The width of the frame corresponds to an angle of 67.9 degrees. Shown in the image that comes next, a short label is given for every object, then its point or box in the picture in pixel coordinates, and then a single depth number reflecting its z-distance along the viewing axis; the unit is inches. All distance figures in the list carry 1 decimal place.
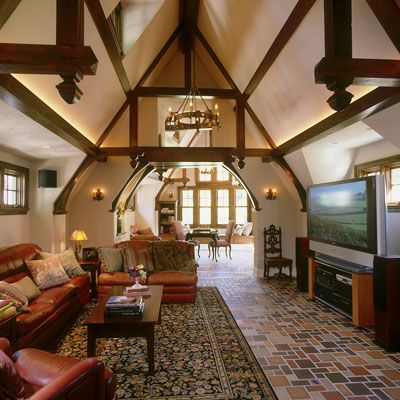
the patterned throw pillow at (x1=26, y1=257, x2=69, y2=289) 155.1
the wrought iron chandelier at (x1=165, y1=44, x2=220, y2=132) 154.7
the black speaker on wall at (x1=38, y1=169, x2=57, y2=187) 211.0
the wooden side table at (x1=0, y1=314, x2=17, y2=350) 99.6
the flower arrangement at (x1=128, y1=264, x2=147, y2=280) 146.8
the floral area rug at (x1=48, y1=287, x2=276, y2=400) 97.9
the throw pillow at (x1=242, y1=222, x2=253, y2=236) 479.5
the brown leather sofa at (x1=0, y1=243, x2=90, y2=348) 113.2
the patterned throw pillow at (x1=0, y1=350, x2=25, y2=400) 54.6
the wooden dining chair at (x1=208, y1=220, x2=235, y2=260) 349.7
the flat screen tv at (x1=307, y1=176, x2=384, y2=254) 141.9
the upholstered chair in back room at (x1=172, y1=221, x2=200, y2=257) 379.6
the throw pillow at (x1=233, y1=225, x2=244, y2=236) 482.6
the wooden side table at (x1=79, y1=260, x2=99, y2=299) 196.1
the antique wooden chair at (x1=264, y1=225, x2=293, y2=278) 249.0
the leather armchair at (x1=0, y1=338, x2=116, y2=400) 59.1
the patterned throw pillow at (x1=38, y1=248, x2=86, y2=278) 177.2
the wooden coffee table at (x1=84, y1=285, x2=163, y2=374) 110.9
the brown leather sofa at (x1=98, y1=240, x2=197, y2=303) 187.3
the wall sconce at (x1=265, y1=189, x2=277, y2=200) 262.8
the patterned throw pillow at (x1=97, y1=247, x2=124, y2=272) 198.1
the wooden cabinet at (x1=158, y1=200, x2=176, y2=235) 483.2
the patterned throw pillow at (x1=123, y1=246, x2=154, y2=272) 200.4
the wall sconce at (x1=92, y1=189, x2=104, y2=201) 255.0
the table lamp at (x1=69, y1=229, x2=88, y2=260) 214.5
